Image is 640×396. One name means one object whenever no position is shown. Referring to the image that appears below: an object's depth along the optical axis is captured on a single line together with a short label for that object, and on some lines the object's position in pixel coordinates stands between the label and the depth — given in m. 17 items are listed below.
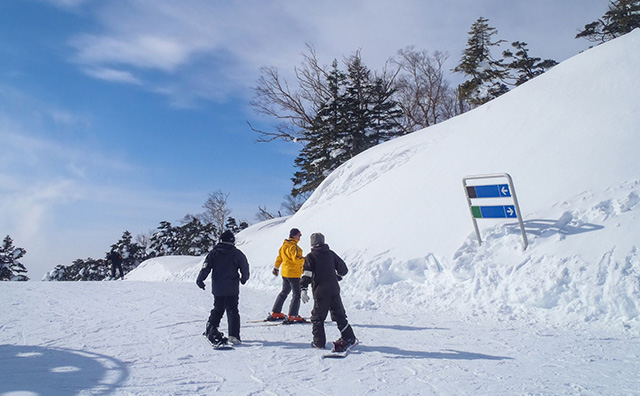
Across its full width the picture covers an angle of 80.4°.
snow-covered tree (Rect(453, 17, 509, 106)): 33.25
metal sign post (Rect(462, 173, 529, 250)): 7.27
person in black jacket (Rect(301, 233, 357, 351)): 5.07
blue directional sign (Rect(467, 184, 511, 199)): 7.50
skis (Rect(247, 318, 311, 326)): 6.83
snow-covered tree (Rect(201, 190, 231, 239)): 45.53
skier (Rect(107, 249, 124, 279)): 22.61
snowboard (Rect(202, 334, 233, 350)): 5.24
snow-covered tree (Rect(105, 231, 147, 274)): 56.69
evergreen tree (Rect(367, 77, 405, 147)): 32.19
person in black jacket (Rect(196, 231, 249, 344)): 5.53
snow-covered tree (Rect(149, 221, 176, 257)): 56.62
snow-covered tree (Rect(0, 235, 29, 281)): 40.94
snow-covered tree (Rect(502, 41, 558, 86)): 31.45
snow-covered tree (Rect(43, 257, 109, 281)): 59.47
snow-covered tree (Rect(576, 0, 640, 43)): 25.62
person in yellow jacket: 7.00
